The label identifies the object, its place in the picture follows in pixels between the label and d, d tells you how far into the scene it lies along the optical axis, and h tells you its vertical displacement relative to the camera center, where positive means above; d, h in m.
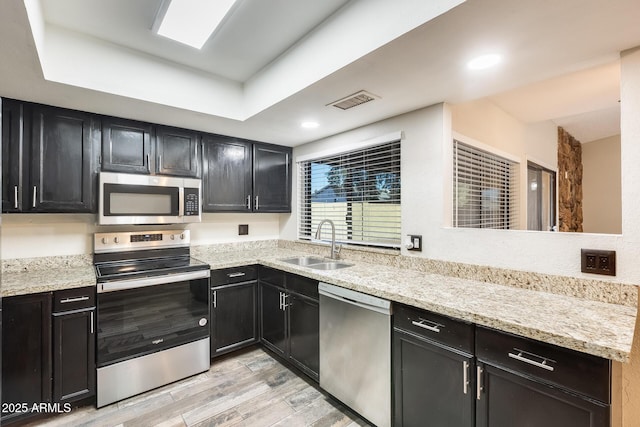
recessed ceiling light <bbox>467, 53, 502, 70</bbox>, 1.48 +0.80
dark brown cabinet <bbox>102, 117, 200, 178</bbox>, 2.36 +0.57
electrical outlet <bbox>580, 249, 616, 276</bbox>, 1.44 -0.25
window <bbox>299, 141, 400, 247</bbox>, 2.51 +0.18
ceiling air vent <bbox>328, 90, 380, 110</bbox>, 1.93 +0.80
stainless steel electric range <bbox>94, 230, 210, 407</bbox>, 2.03 -0.79
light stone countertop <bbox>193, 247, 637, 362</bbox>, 1.06 -0.45
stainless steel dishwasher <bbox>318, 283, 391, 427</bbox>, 1.69 -0.88
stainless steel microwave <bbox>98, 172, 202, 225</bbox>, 2.30 +0.12
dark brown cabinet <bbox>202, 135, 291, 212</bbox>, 2.91 +0.41
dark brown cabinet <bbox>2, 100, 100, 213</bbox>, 1.99 +0.41
